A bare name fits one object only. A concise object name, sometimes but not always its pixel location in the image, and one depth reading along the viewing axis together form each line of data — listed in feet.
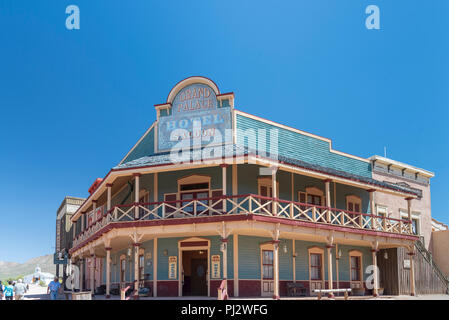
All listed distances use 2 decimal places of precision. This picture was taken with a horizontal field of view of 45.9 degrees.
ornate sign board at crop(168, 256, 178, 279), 80.38
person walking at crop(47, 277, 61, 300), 70.28
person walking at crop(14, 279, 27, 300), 78.12
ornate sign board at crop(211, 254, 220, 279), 78.38
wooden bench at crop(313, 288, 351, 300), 70.18
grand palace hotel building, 74.61
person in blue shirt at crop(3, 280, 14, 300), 72.95
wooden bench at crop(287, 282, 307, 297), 81.41
